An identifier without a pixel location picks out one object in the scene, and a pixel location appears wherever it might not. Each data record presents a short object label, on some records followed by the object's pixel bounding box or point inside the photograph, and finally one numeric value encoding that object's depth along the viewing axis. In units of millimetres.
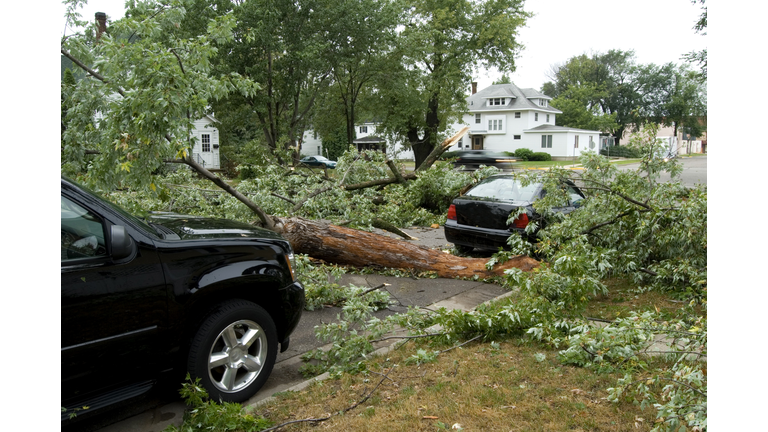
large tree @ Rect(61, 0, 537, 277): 5684
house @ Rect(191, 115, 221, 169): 45250
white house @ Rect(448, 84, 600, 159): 63344
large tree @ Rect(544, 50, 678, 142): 78875
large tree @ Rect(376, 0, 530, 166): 34344
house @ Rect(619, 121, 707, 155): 82169
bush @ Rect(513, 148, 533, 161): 57656
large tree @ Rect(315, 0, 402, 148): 25109
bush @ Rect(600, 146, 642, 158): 63644
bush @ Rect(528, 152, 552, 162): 56750
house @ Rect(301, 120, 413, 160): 64250
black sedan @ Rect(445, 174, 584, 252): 8695
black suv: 3309
